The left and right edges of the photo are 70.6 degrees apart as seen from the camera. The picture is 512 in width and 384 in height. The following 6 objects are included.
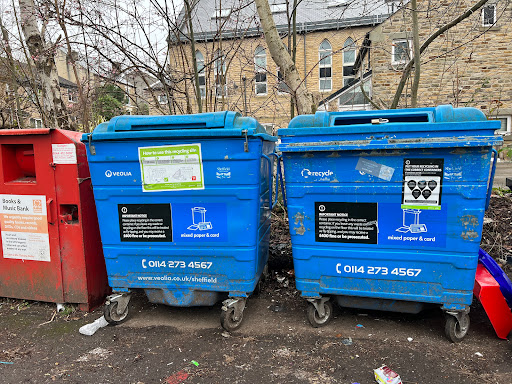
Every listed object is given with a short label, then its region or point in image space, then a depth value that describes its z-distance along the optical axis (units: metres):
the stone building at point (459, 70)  10.91
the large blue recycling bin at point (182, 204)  2.50
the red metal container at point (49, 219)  2.91
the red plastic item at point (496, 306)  2.39
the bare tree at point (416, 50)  3.89
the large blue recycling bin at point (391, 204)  2.21
